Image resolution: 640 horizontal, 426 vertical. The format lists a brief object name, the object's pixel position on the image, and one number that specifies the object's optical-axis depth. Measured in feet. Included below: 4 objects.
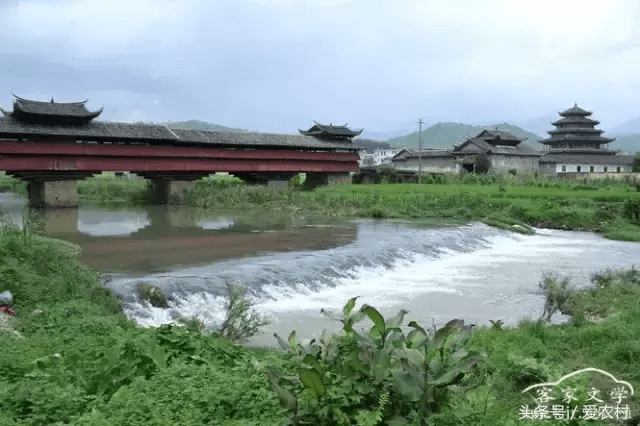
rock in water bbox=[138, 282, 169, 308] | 32.30
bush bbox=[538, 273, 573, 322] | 31.58
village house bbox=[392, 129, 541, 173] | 161.79
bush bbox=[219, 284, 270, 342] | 24.98
